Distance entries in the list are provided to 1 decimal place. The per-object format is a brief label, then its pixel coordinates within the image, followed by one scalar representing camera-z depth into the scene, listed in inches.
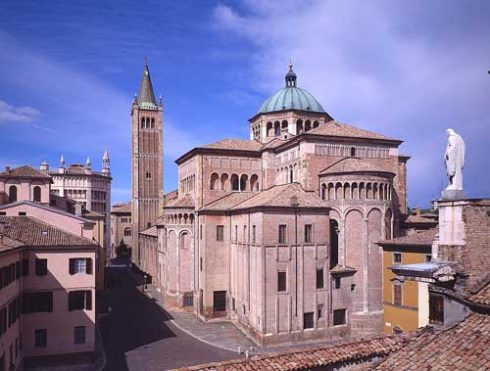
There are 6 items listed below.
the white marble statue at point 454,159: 509.7
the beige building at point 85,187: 3457.2
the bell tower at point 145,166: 2822.3
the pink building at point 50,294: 1090.1
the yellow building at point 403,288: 1230.3
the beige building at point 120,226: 3671.3
